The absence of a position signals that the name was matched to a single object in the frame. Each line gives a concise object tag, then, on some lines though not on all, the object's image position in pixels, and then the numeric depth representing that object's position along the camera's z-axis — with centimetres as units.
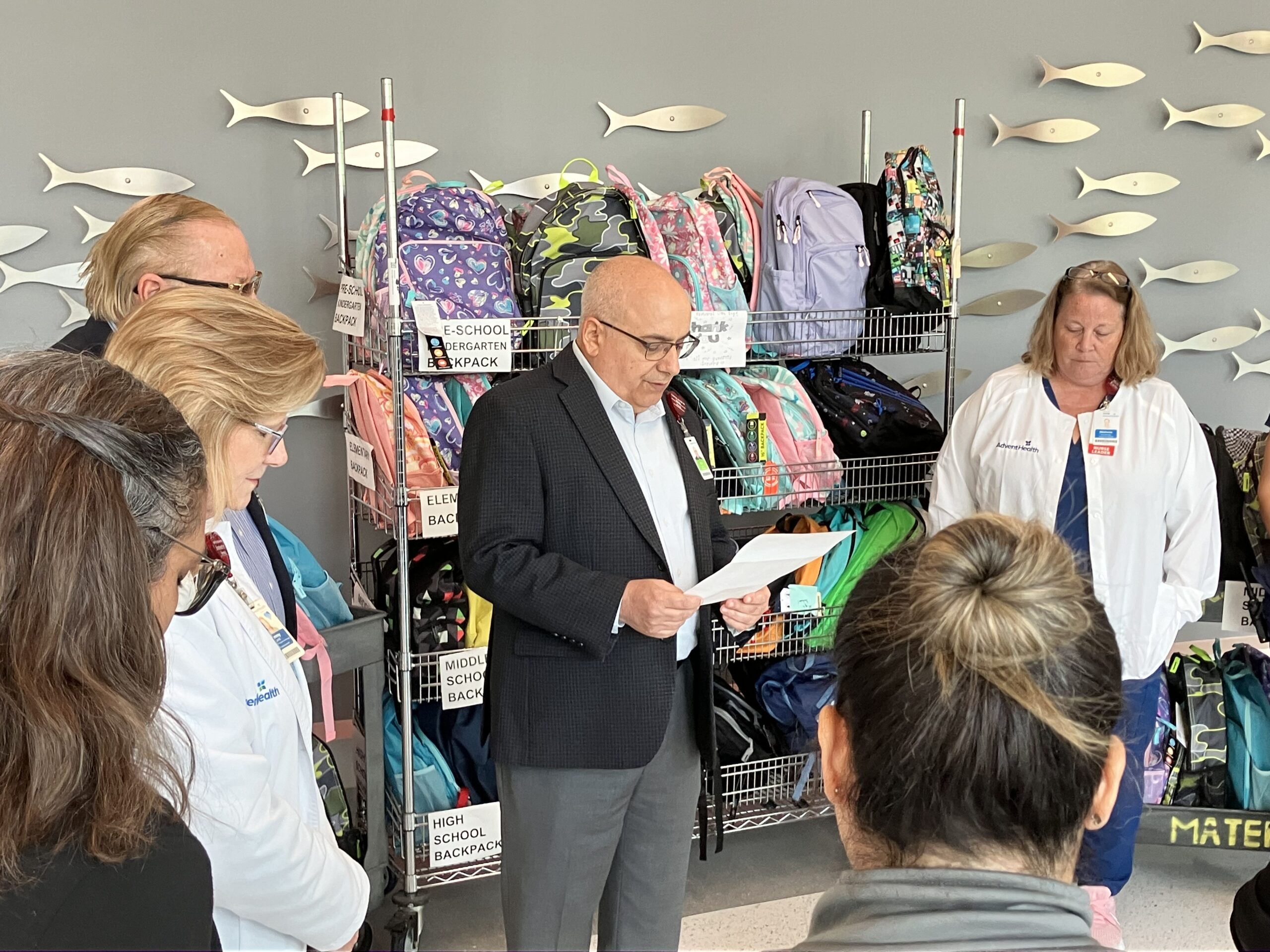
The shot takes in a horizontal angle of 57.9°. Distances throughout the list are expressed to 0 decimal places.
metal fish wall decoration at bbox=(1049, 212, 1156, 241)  438
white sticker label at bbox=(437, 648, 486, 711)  307
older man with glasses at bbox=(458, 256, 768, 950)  222
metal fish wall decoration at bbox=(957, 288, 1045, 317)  434
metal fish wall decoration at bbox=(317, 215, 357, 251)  364
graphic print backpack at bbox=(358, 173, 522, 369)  297
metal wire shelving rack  303
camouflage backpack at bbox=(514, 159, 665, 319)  304
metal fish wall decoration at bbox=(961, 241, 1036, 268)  430
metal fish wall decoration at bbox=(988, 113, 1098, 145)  427
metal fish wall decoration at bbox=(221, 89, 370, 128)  349
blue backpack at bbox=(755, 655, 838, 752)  346
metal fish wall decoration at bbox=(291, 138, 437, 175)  359
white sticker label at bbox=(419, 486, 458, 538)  295
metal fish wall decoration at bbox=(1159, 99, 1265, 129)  440
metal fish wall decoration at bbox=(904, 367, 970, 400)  428
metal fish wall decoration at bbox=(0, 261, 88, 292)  337
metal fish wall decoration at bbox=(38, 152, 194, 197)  335
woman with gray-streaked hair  87
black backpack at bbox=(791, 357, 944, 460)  343
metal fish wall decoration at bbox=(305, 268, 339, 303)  364
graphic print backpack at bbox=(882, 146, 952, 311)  344
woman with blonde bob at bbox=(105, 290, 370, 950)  138
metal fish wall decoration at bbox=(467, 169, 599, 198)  378
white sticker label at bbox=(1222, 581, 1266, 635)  344
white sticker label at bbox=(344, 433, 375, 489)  310
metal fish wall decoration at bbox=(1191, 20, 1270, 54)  439
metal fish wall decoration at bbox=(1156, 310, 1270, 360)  452
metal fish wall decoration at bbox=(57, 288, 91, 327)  343
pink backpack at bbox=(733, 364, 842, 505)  333
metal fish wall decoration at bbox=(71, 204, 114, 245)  340
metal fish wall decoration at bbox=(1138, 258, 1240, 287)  448
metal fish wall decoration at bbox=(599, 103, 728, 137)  388
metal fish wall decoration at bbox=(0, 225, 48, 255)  334
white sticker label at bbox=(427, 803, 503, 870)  306
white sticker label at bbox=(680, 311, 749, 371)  319
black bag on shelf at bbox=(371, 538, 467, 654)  309
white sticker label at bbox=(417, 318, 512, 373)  293
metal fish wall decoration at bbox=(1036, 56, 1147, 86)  427
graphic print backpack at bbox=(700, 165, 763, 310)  338
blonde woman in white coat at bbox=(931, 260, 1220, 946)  296
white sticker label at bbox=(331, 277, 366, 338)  305
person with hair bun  97
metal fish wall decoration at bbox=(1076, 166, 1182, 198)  438
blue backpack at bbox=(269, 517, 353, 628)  262
